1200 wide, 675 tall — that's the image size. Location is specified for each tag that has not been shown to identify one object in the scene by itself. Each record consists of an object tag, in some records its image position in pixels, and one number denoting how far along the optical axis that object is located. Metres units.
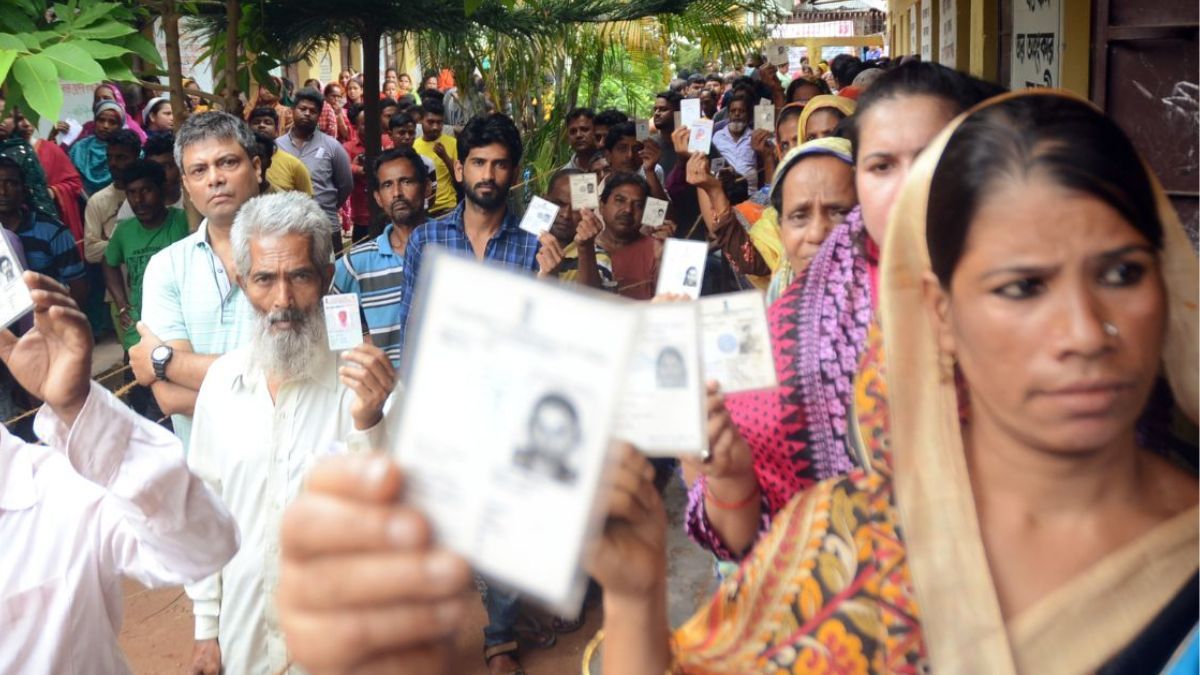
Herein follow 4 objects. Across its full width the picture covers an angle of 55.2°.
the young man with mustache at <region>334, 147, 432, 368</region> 4.47
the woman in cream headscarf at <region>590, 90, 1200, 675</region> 1.24
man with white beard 2.91
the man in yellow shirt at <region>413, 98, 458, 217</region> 8.58
